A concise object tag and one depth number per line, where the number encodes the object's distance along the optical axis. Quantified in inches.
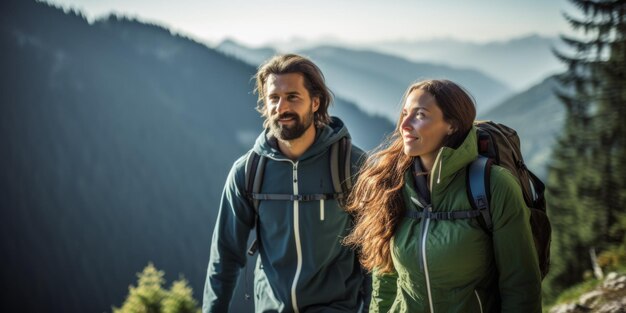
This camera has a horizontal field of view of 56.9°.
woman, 101.7
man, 158.2
